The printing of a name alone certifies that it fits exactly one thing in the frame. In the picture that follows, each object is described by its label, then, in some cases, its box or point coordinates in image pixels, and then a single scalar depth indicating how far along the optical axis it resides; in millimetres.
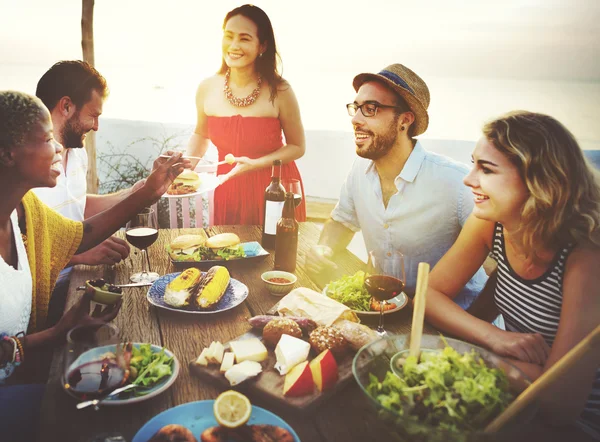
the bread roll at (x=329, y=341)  1214
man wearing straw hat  2250
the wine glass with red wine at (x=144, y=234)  1794
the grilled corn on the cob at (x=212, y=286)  1490
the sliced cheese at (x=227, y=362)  1121
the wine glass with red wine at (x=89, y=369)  909
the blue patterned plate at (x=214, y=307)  1489
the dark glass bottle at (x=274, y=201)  2135
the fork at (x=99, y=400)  902
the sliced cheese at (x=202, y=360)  1147
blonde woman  1312
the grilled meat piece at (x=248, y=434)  853
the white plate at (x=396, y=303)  1505
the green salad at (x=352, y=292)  1580
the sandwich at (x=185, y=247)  1977
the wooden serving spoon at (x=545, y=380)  684
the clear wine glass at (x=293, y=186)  2191
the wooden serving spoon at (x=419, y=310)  906
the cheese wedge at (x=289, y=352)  1135
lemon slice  854
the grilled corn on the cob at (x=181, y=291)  1498
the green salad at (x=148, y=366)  1034
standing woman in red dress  3225
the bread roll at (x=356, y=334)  1253
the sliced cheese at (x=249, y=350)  1165
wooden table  939
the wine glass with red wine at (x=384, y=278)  1416
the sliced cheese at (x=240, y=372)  1083
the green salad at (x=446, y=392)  814
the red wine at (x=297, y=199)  2038
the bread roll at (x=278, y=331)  1260
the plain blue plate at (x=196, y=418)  888
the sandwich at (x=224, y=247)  2004
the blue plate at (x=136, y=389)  920
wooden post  4336
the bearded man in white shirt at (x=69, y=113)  2332
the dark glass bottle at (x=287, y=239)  1937
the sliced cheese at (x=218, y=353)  1146
